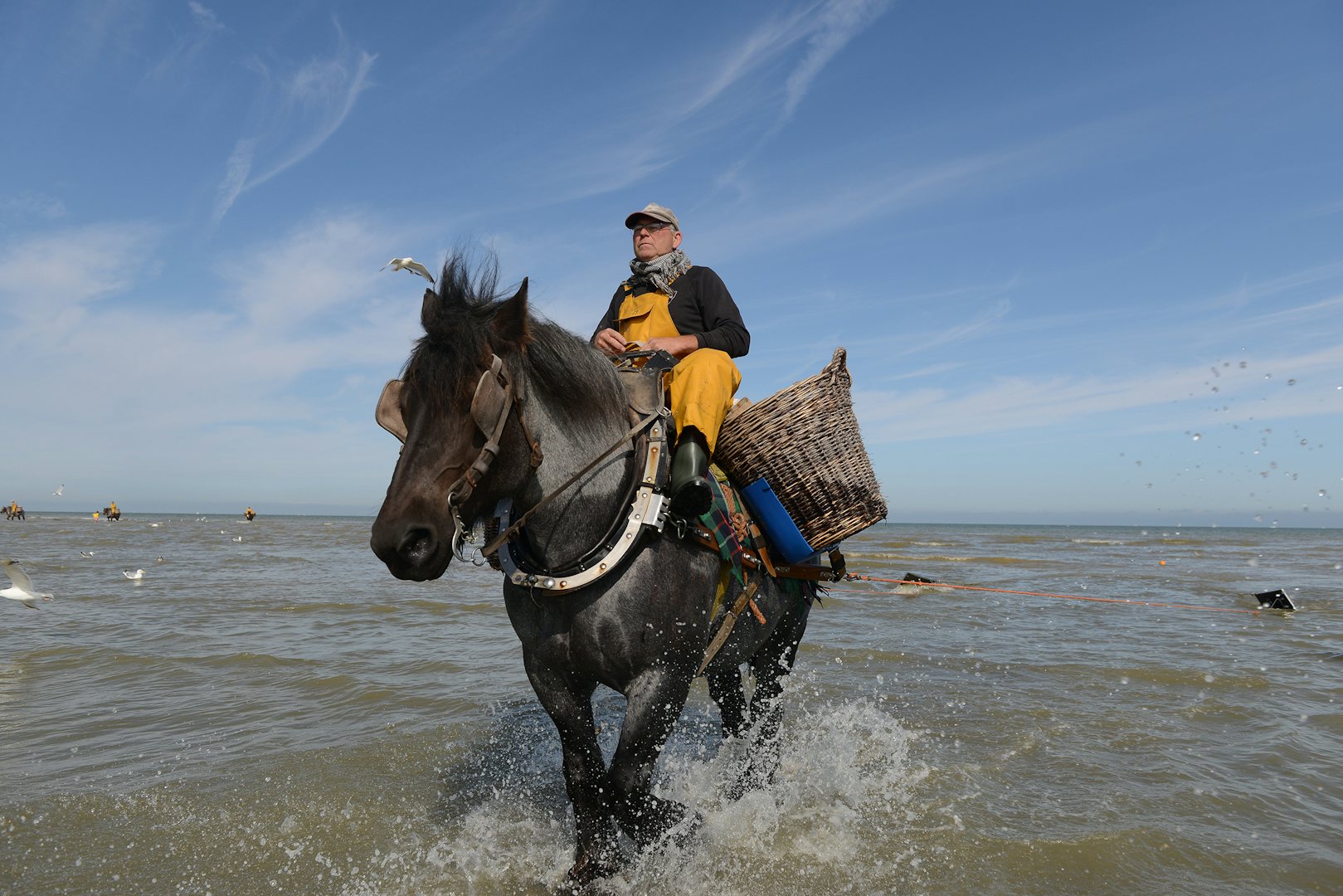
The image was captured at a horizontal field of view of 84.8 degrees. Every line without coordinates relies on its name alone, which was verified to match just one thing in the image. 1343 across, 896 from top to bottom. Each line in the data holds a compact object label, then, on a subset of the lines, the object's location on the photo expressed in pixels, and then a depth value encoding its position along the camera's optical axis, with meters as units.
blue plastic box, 3.71
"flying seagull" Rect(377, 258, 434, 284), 3.04
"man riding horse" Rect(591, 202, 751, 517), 3.38
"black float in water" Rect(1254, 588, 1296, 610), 12.10
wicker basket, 3.65
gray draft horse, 2.43
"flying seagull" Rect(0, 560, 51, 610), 8.07
